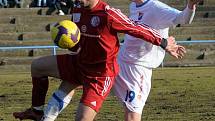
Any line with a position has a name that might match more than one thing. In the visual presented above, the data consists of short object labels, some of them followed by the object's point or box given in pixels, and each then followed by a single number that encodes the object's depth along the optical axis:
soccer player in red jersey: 13.45
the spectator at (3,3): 53.75
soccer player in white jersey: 14.65
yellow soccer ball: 13.29
